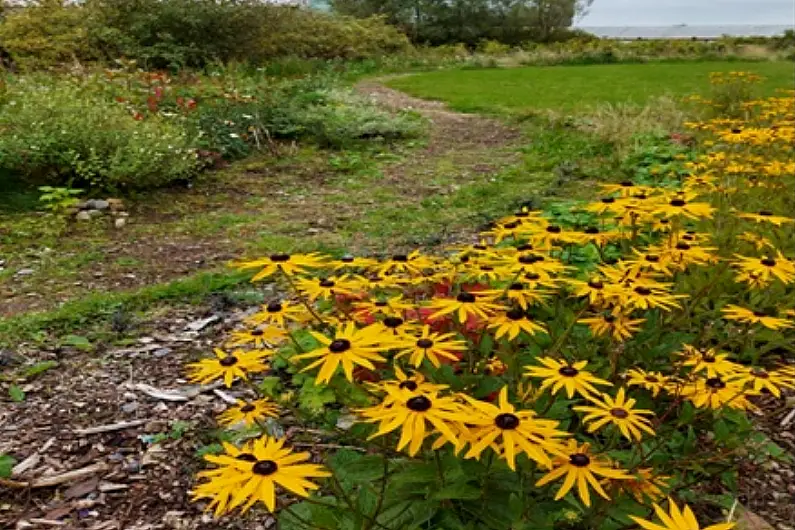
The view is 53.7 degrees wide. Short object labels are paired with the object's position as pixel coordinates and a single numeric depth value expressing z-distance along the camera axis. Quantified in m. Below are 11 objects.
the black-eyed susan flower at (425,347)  1.34
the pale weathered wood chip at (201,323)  3.11
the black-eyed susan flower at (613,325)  1.70
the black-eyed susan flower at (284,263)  1.64
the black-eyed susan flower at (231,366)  1.50
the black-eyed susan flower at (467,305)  1.49
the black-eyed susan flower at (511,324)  1.45
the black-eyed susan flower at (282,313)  1.65
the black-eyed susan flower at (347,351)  1.25
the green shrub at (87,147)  5.15
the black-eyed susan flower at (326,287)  1.64
